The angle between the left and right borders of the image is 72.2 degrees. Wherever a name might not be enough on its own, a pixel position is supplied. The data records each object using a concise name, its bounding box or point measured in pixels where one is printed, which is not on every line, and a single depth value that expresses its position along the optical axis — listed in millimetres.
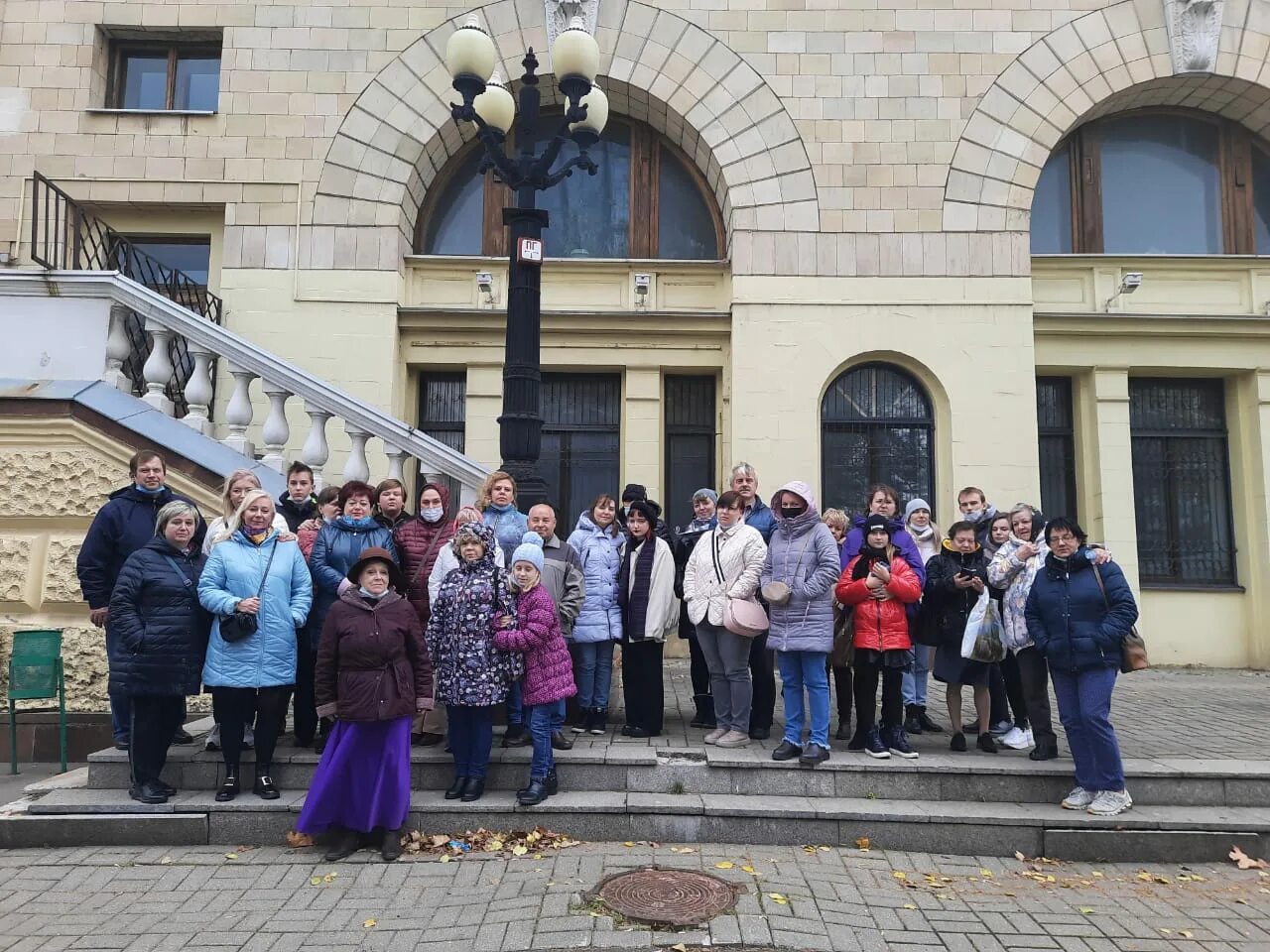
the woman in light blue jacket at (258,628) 5348
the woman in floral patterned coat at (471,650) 5383
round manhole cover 4207
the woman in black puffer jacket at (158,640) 5293
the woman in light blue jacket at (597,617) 6367
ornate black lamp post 6773
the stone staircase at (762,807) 5316
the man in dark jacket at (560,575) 6066
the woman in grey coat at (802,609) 5781
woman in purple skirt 5070
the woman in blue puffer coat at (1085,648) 5480
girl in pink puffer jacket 5426
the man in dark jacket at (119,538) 5742
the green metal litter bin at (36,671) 6820
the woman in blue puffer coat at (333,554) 5816
